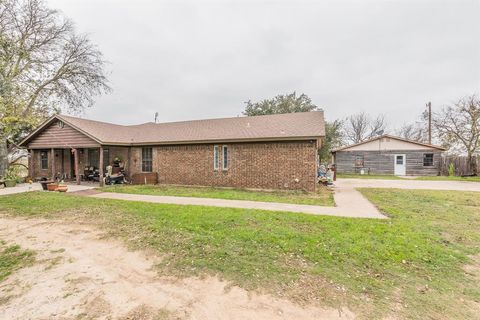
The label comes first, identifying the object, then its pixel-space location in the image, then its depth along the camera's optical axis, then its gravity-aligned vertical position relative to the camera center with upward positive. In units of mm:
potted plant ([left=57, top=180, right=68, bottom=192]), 10688 -1416
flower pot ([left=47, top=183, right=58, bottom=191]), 10914 -1339
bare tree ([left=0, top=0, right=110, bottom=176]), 14117 +7858
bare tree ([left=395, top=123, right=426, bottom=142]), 40875 +4799
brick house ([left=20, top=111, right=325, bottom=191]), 10609 +505
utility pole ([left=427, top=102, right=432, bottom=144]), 24547 +3861
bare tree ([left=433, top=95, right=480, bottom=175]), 19516 +2581
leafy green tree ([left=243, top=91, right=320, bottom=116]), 27359 +6772
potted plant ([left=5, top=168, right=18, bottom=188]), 12676 -1294
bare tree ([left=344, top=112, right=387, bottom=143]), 43906 +5975
